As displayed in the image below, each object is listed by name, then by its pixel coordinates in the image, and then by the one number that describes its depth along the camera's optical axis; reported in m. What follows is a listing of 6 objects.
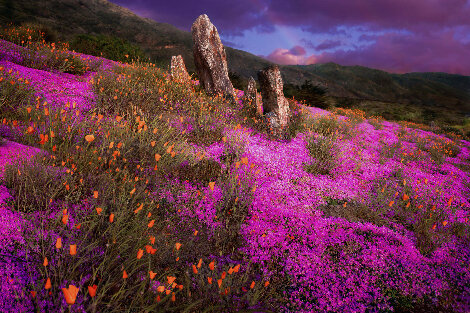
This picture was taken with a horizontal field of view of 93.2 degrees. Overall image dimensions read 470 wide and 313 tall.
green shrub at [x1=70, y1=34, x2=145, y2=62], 15.50
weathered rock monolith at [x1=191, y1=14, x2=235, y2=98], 9.69
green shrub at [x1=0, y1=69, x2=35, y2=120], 4.43
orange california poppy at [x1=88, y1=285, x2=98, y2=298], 1.33
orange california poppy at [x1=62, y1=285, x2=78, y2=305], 1.17
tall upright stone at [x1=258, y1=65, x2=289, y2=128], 7.48
